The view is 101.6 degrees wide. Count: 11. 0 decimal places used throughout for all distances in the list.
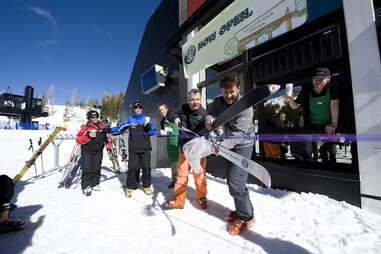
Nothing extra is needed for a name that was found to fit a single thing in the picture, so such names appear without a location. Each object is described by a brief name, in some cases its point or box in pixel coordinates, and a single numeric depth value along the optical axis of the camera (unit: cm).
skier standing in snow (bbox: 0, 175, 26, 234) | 187
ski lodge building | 217
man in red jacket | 326
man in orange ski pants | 252
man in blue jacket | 318
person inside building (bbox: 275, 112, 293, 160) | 334
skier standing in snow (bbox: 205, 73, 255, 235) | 188
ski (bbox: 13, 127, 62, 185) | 262
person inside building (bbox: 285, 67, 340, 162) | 238
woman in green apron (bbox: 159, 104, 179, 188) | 366
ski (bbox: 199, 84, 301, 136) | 145
